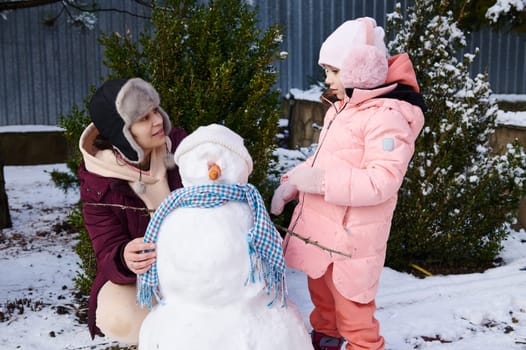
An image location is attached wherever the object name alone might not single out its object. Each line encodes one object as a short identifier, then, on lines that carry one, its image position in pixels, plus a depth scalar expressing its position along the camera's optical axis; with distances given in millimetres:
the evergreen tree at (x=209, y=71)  3436
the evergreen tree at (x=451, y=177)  4410
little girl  2320
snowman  1885
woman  2391
